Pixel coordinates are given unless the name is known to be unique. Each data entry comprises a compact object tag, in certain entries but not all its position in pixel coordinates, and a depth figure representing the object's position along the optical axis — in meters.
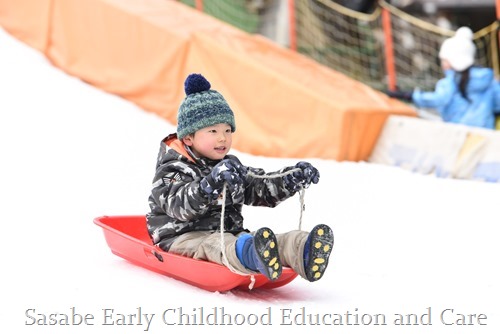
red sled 6.61
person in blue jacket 13.86
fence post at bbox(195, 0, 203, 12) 17.11
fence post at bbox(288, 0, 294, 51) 16.44
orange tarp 12.86
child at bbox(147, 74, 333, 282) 6.42
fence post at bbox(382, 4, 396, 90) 15.07
